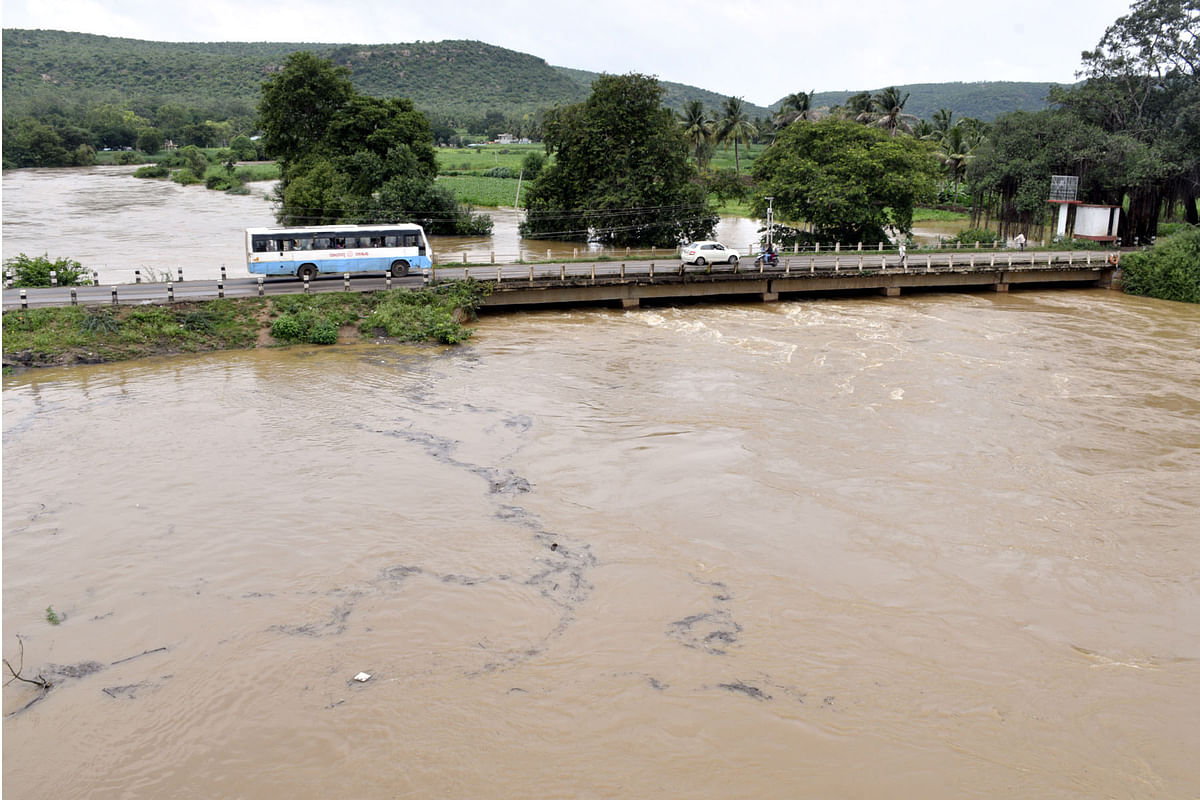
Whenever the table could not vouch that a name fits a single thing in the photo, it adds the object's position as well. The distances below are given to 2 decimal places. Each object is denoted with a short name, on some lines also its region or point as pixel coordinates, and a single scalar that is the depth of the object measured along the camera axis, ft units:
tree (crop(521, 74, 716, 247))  163.32
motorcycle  133.18
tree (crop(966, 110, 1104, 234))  168.86
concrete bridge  106.32
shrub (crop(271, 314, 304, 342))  101.14
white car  131.13
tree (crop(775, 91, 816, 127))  270.05
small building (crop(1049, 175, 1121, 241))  173.37
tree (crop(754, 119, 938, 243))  151.53
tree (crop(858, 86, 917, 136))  240.73
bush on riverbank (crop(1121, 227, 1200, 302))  141.18
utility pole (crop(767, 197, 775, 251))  143.59
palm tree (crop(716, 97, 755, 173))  255.70
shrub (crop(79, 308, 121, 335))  94.79
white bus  113.29
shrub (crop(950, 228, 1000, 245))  178.60
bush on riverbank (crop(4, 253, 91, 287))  108.47
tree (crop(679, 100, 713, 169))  252.01
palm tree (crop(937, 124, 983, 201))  243.19
